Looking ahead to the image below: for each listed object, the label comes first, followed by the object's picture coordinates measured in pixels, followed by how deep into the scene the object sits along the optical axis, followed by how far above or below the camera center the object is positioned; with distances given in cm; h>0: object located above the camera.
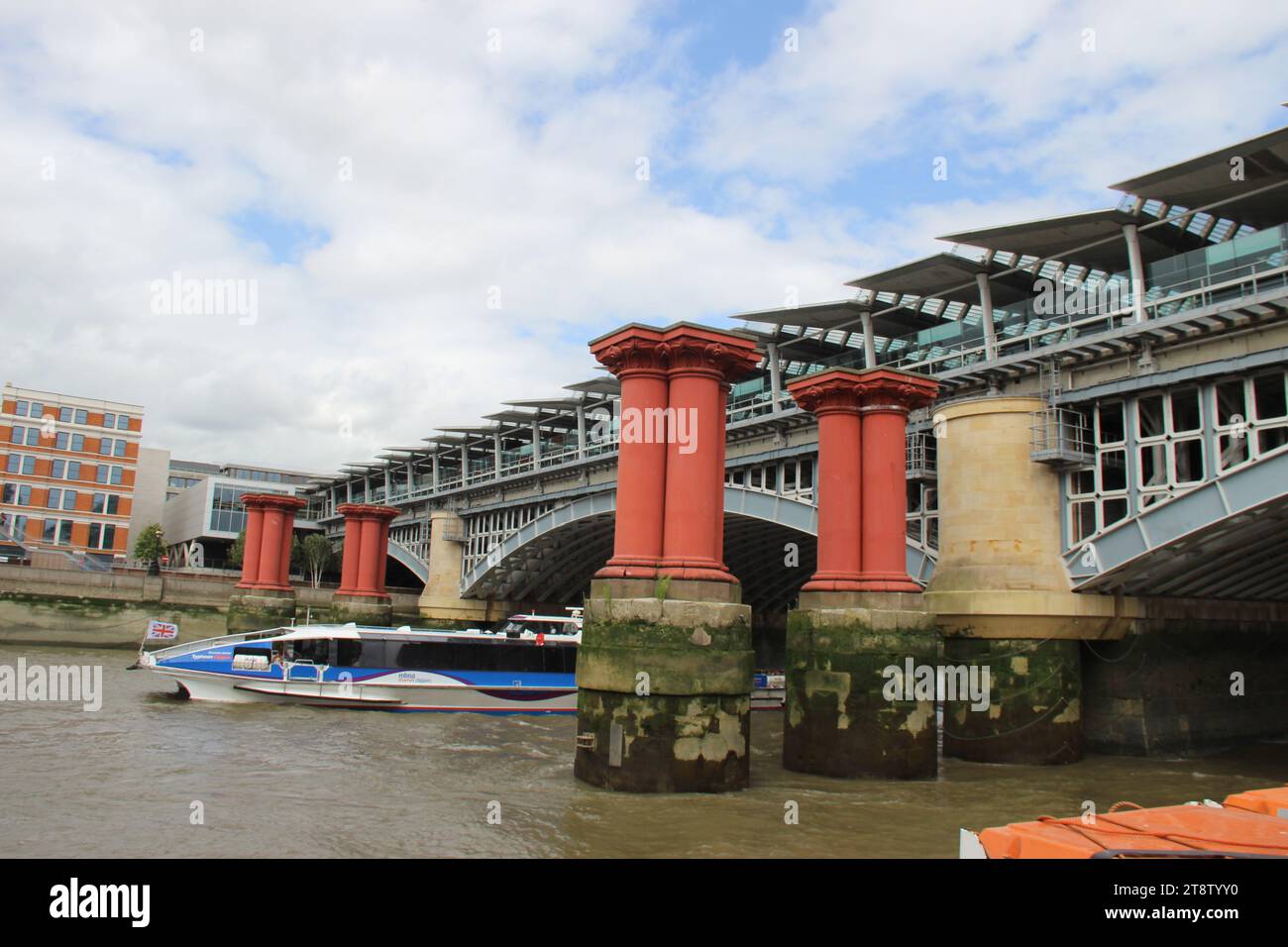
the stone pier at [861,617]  1906 +26
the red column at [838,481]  2020 +306
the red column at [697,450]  1688 +303
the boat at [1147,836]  776 -163
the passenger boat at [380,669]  2903 -171
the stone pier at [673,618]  1617 +9
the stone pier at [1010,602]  2189 +77
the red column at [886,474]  1998 +320
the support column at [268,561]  4894 +256
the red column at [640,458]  1709 +287
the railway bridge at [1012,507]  1692 +266
